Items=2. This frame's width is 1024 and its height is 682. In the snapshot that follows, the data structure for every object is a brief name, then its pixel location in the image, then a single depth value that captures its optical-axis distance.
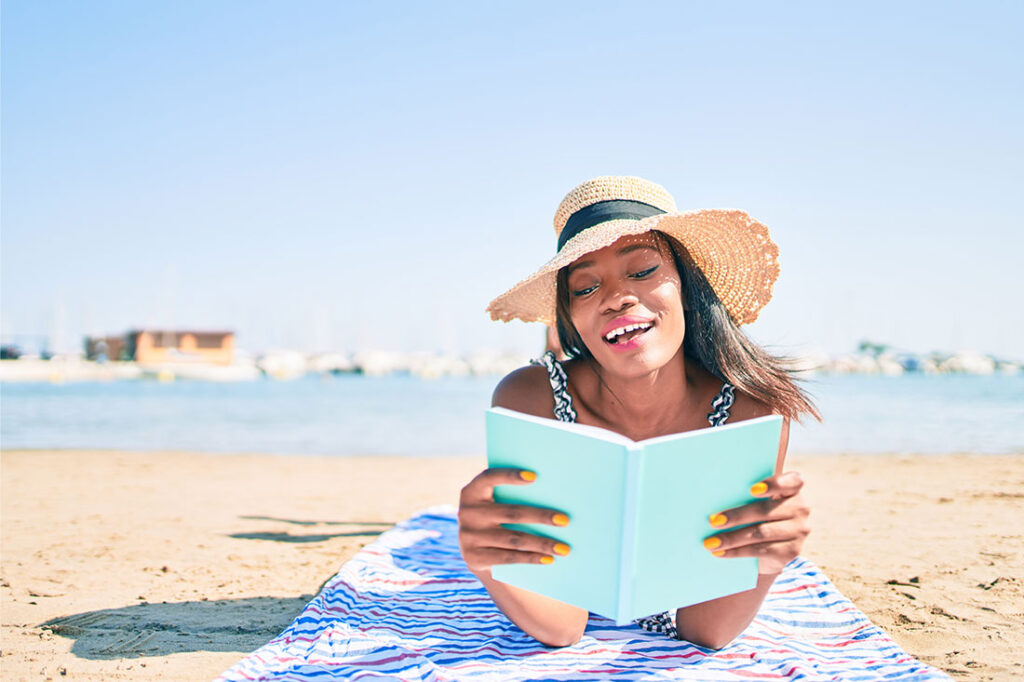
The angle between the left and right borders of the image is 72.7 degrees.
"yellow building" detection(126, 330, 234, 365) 57.09
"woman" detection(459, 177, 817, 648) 2.12
